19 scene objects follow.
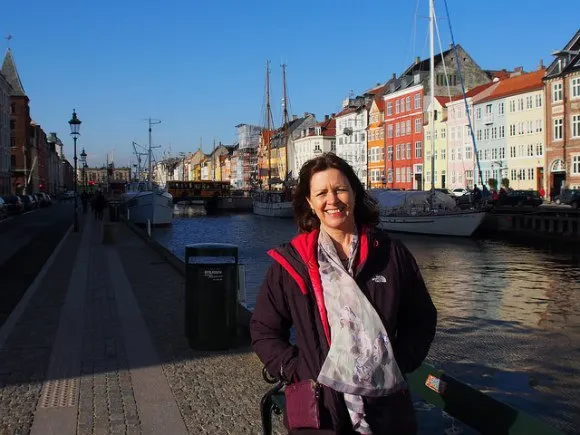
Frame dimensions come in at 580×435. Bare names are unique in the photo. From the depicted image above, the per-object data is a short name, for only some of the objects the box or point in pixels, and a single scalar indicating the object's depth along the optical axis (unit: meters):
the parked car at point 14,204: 56.19
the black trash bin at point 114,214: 46.19
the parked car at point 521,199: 50.44
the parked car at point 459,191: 65.12
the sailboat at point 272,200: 67.94
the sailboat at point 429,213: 39.41
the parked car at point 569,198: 44.47
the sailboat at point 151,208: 48.62
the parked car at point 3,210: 48.97
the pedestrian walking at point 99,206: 49.30
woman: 2.75
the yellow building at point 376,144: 97.31
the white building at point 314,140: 119.81
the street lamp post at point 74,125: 34.56
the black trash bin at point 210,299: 7.76
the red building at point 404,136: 85.81
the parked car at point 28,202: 64.47
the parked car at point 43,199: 82.88
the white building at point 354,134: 103.38
